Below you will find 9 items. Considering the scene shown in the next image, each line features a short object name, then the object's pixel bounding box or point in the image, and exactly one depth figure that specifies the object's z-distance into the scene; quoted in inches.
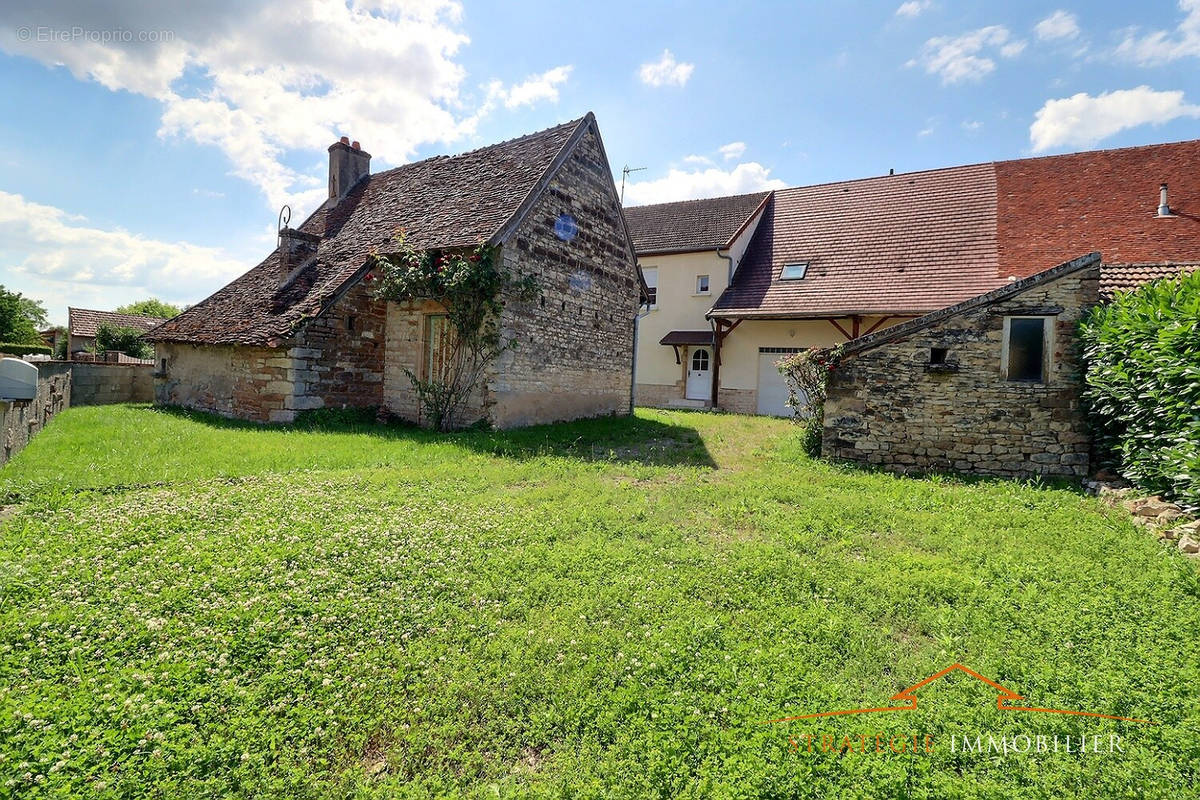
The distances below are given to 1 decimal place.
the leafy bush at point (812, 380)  373.7
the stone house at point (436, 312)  462.6
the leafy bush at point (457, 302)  426.6
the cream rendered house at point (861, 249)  606.5
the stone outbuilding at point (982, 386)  334.3
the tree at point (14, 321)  1436.1
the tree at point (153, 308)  2459.4
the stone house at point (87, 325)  1405.0
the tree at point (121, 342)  1217.9
